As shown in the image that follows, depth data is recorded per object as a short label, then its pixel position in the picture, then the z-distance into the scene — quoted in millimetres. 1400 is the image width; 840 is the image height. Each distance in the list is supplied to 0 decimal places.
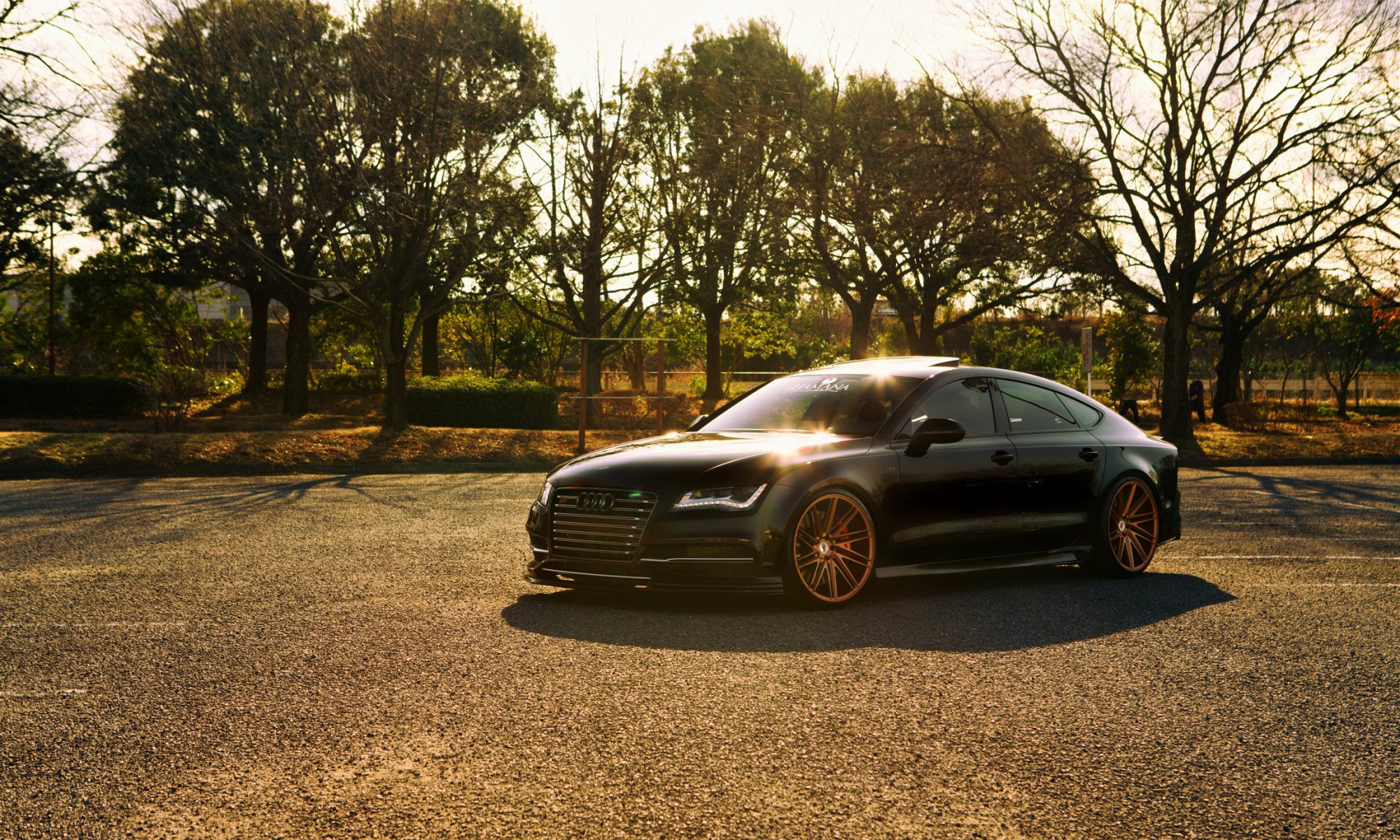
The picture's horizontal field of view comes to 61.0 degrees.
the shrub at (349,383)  36250
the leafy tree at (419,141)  20344
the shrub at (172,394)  21188
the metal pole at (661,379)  22953
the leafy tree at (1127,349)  41344
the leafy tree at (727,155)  30734
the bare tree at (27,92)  23562
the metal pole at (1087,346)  24828
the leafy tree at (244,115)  20203
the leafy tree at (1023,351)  44781
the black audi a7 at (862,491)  6805
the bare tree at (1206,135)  23531
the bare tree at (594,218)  28375
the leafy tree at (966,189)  24188
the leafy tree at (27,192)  25734
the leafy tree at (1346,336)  44688
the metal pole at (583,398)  21297
